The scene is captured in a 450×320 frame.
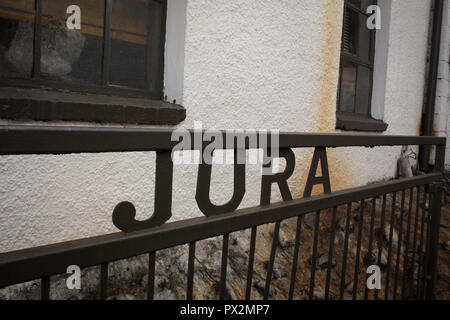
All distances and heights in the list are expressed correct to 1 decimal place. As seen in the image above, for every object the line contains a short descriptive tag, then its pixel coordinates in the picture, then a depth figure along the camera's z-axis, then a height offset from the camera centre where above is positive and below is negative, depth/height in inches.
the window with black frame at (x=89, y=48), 73.4 +15.9
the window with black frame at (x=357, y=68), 164.4 +31.0
